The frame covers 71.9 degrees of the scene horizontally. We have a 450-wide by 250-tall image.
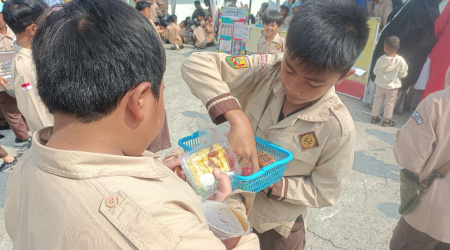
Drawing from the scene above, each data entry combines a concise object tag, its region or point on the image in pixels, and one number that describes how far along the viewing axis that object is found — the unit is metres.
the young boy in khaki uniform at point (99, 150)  0.69
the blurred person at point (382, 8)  7.67
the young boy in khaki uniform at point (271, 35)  6.01
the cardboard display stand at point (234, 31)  7.64
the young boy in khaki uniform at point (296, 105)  1.35
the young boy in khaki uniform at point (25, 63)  2.93
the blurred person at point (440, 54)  4.94
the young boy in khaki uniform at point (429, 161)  1.80
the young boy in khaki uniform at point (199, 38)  11.77
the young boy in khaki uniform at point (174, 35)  11.11
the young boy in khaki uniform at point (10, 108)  4.22
